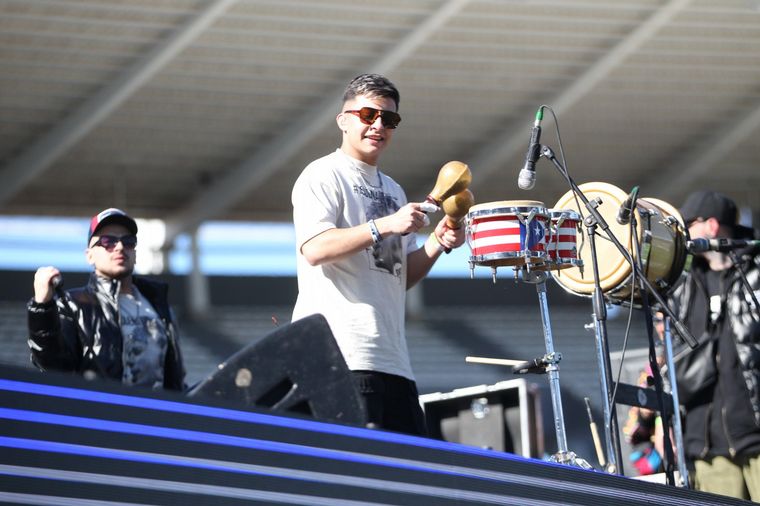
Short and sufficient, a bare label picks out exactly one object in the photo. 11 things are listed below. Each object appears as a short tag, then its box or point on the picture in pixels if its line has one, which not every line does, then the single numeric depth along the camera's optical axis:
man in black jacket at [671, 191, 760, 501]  10.77
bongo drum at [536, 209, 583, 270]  9.45
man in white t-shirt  8.04
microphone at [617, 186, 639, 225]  10.04
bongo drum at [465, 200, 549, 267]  9.23
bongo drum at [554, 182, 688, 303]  10.46
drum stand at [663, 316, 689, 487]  10.12
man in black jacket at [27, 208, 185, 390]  9.30
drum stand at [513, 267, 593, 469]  9.33
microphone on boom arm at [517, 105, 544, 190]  9.69
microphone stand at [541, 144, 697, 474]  9.46
